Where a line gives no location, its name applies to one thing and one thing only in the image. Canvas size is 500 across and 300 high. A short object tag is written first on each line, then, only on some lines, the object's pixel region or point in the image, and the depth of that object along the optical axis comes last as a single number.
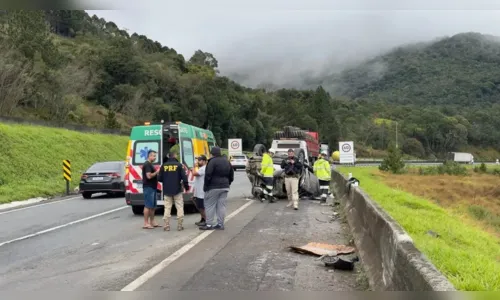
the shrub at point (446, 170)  45.97
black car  19.64
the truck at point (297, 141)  29.01
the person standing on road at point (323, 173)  17.64
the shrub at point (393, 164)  42.53
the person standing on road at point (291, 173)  16.02
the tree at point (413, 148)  113.00
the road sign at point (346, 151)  31.27
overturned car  18.00
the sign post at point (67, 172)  22.49
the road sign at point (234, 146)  45.53
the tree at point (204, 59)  112.25
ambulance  13.52
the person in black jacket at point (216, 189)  11.23
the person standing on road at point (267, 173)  17.25
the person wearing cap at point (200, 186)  12.03
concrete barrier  4.10
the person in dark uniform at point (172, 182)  11.46
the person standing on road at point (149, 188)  11.68
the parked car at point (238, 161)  42.91
